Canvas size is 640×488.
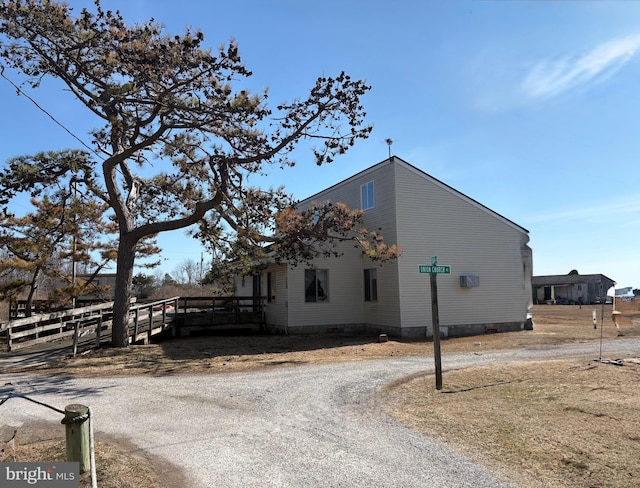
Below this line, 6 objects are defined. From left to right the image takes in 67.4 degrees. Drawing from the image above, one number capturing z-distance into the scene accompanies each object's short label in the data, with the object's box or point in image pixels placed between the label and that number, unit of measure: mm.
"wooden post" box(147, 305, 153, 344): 17094
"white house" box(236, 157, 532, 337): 18406
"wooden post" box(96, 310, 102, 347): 14133
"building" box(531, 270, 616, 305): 59469
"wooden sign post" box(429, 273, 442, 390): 8961
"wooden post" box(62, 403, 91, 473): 4637
